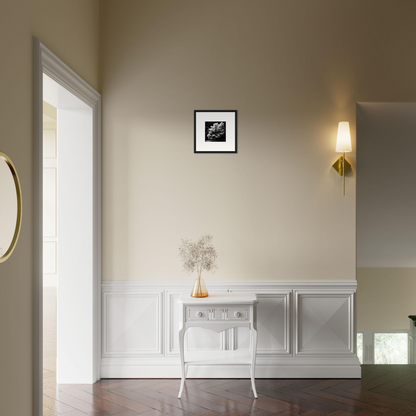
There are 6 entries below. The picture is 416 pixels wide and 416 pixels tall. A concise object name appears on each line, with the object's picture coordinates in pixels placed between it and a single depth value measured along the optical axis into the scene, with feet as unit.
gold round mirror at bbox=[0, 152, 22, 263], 6.87
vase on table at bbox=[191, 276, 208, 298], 11.33
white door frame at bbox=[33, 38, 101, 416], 8.13
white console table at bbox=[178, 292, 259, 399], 10.93
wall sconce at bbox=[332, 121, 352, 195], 12.04
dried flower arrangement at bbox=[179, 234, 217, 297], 11.40
